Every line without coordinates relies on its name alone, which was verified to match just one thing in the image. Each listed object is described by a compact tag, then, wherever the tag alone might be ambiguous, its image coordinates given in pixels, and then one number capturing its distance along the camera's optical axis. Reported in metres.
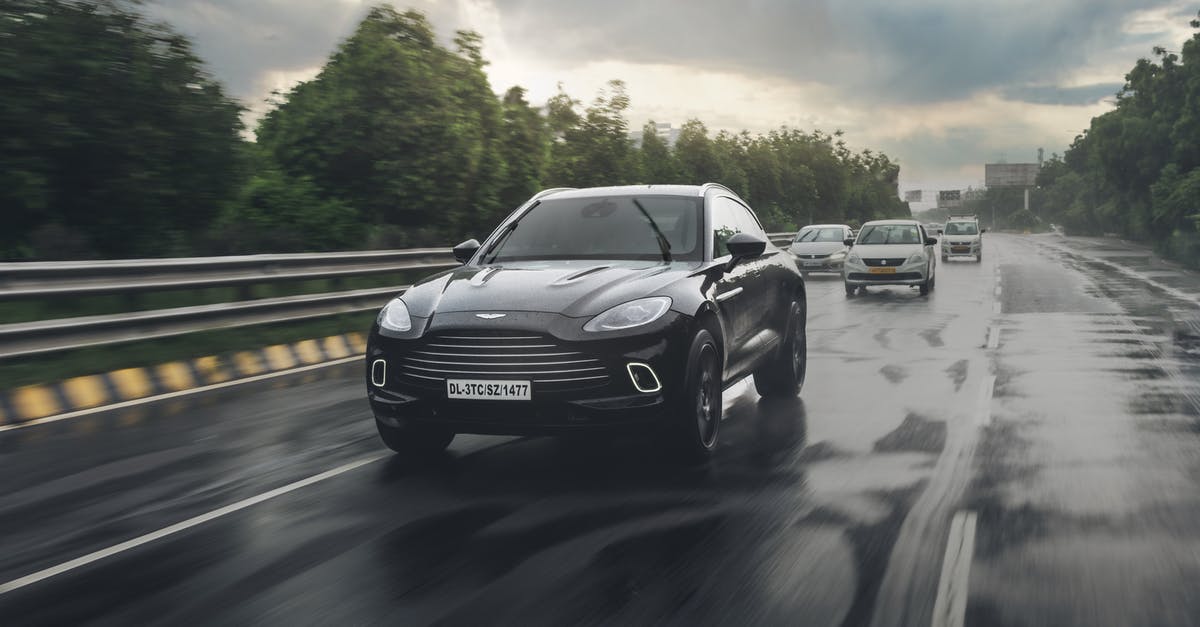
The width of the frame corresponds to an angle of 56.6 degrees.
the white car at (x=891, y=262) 22.95
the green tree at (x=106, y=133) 11.93
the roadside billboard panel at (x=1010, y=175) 182.12
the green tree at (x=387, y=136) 19.34
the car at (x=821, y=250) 31.06
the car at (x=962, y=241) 41.47
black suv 6.01
